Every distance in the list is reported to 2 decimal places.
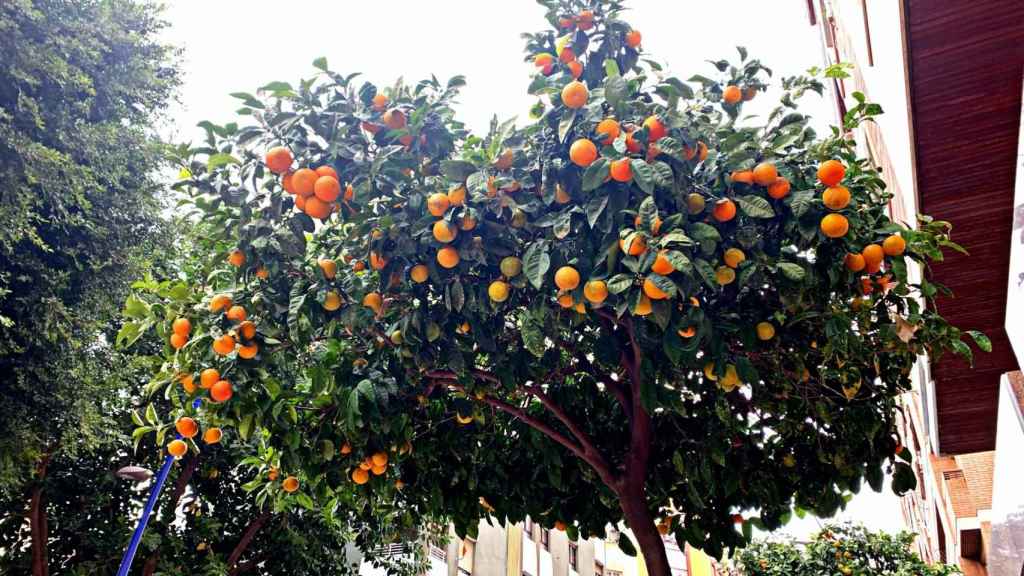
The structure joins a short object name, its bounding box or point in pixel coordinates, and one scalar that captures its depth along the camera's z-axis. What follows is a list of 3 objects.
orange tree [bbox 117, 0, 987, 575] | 2.92
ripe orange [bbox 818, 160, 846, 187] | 2.89
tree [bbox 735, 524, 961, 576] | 11.43
